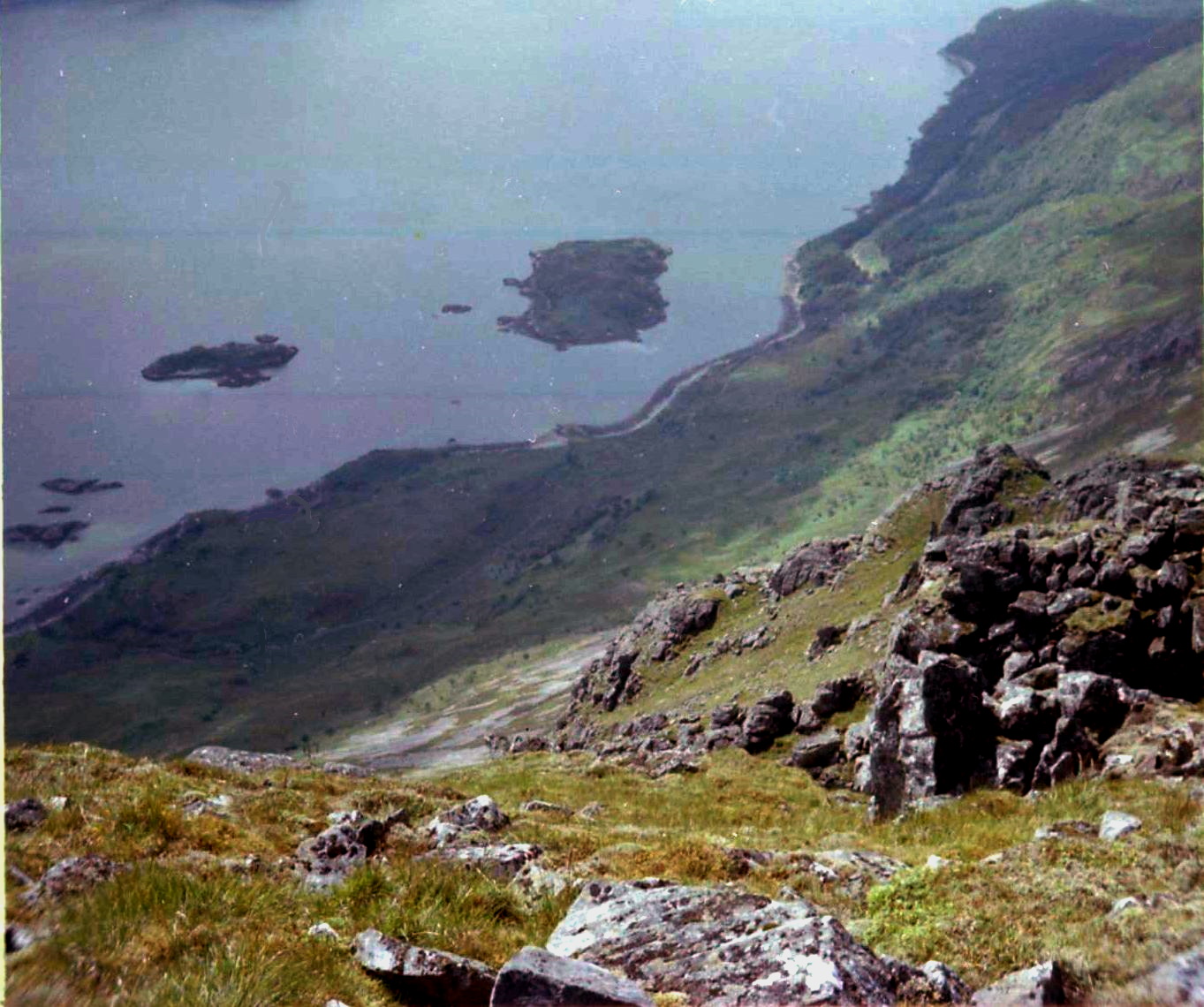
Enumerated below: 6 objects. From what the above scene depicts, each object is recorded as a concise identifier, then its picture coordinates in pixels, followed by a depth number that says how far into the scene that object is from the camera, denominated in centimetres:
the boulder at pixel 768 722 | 4338
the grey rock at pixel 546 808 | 2514
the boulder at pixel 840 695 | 4247
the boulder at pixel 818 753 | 3825
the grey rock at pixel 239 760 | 2595
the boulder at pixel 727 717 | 4762
